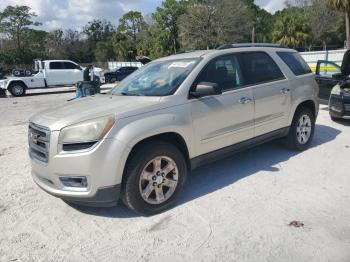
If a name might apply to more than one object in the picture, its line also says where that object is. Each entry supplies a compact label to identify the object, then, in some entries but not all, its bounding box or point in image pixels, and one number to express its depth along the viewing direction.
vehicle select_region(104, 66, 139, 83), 28.64
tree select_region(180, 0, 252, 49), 40.09
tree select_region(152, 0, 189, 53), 53.09
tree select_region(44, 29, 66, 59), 62.88
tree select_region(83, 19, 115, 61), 73.62
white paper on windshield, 4.49
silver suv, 3.54
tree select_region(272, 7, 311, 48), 46.16
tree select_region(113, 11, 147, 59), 64.44
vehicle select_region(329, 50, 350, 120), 7.45
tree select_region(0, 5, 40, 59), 58.25
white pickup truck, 20.52
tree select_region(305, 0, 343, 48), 48.19
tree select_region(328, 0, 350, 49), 29.48
